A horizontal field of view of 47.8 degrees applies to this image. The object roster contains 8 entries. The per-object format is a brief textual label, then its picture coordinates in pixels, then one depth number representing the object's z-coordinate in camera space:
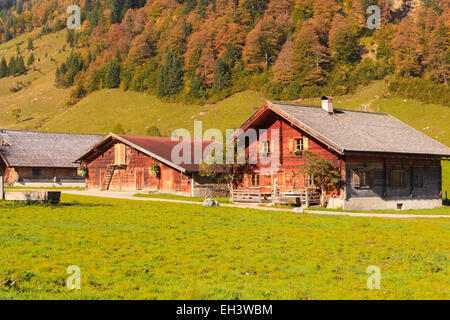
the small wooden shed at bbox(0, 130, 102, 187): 62.59
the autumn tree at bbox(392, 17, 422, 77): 128.12
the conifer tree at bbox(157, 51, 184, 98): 163.00
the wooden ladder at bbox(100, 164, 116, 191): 51.25
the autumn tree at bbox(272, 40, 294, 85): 143.50
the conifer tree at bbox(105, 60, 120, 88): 186.25
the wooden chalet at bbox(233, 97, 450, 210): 35.56
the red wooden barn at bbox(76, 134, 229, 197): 44.28
